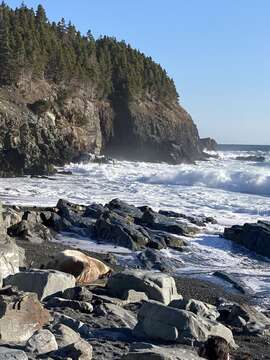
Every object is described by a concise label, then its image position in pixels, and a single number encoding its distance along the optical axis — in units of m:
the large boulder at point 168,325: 7.79
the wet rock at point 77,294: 9.08
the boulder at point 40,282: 8.93
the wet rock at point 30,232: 16.11
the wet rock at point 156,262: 14.38
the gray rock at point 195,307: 9.02
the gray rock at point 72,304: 8.64
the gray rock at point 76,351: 6.21
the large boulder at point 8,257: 9.64
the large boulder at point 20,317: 6.79
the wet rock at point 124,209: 20.80
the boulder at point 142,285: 9.84
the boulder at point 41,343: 6.22
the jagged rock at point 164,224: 19.30
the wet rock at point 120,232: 16.72
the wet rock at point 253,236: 17.80
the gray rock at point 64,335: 6.74
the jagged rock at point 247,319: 9.37
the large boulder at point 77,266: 11.37
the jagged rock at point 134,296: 9.55
